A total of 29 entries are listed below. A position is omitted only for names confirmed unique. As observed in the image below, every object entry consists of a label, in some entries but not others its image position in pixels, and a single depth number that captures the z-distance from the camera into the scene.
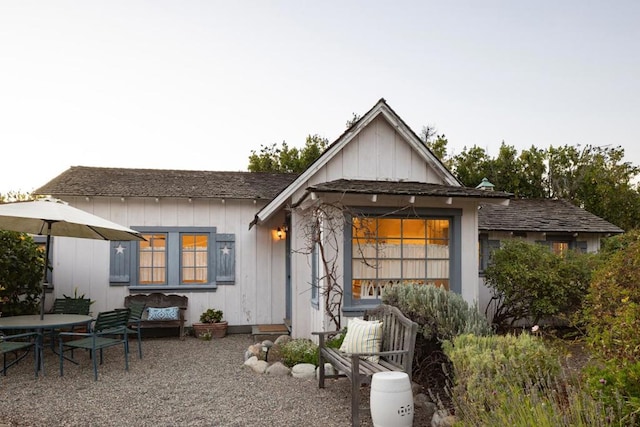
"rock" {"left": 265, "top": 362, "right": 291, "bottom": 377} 7.48
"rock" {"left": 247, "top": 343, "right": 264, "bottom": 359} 8.36
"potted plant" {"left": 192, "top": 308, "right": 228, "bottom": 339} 11.04
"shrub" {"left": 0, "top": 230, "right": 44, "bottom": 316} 9.15
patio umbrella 7.41
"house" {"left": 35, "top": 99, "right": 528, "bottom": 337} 8.75
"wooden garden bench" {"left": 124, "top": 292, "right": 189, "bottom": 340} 10.84
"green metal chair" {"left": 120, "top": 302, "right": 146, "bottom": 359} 8.82
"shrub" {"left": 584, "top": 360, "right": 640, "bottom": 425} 2.90
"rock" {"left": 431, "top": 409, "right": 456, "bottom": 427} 4.67
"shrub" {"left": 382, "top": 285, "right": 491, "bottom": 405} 6.13
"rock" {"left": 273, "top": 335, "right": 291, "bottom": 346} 9.34
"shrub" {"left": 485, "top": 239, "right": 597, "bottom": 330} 10.21
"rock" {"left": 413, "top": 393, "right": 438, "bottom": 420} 5.41
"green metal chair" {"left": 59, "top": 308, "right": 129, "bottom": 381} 7.23
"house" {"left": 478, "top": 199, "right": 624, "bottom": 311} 12.83
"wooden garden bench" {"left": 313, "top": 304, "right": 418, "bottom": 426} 5.12
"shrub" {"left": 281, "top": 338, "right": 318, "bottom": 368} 7.74
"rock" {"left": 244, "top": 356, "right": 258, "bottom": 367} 7.94
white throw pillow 6.08
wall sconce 11.94
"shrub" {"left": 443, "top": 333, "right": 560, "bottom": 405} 4.31
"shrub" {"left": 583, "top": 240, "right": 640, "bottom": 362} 3.90
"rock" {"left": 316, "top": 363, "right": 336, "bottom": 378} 7.00
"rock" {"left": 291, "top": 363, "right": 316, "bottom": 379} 7.22
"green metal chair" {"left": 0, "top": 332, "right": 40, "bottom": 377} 7.04
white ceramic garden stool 4.61
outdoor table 7.41
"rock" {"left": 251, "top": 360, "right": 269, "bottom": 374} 7.65
